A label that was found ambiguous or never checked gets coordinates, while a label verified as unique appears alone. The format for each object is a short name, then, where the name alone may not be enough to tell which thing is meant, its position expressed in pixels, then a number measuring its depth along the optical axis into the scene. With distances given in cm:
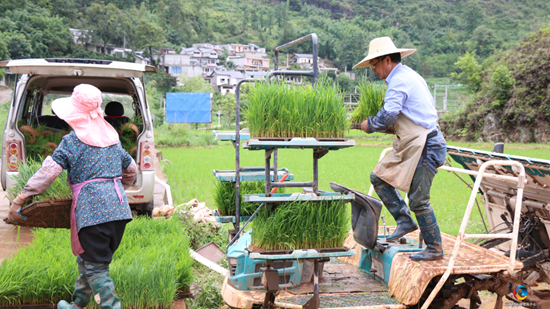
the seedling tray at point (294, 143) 326
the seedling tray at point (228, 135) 454
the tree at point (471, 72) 4059
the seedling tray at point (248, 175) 471
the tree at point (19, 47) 5166
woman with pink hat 313
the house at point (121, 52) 7451
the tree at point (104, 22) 8000
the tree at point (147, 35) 8419
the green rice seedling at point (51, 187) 426
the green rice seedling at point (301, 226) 332
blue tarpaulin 3566
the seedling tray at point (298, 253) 317
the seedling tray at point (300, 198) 317
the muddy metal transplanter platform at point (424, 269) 346
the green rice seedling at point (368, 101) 400
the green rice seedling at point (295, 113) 352
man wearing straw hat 364
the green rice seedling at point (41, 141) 628
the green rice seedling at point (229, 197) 518
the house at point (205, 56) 9731
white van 569
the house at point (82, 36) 7325
